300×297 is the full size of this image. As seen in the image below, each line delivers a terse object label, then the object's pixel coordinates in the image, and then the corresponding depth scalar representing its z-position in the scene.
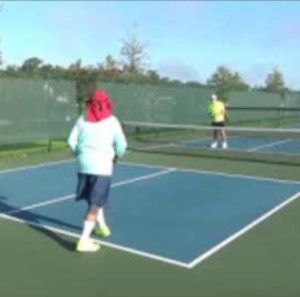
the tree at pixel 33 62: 46.76
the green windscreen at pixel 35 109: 16.20
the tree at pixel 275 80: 64.16
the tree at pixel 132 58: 44.25
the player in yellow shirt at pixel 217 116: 18.25
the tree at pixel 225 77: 63.56
